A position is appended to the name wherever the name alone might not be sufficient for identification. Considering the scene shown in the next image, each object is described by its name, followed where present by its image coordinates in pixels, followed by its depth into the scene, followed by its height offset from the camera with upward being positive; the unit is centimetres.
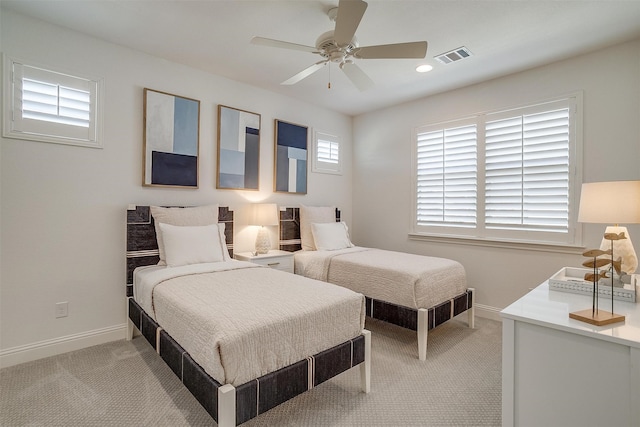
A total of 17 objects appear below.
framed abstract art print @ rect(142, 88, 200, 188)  308 +72
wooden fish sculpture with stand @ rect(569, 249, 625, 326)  129 -43
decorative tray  164 -40
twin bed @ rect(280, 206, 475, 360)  271 -61
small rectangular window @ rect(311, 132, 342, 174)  463 +87
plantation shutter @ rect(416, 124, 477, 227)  377 +46
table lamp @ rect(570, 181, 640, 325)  162 +2
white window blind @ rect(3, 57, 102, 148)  243 +84
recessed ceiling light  324 +151
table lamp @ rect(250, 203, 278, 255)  366 -11
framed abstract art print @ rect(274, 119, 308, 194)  415 +73
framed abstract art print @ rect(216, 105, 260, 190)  360 +73
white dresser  118 -63
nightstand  343 -53
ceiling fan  187 +113
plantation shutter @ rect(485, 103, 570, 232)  311 +45
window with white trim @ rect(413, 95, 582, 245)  309 +43
